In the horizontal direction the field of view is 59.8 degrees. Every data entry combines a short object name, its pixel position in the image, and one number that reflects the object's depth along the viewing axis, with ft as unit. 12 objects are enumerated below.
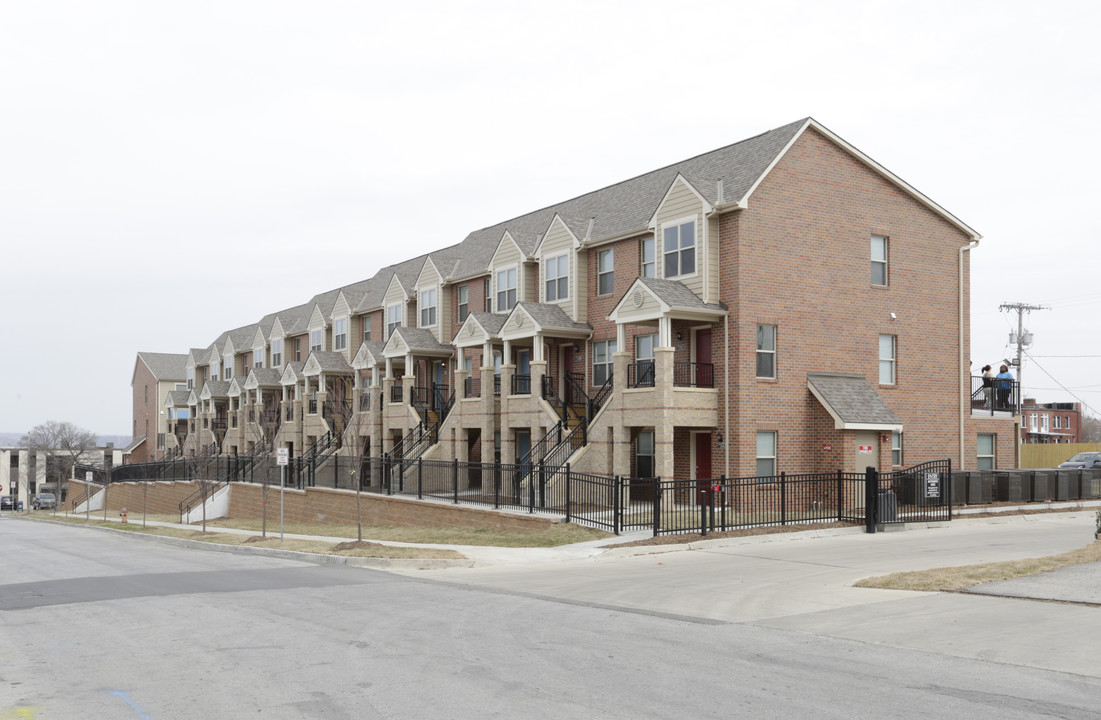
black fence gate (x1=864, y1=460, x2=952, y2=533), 79.81
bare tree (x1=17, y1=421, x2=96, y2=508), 393.70
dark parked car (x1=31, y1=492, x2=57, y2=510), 329.97
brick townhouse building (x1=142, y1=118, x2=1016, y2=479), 94.94
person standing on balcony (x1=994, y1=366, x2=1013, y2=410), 117.70
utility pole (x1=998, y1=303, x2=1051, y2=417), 226.17
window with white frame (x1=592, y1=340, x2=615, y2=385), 112.57
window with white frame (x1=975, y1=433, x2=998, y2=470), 114.83
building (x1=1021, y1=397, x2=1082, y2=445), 342.99
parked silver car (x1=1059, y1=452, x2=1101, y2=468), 154.52
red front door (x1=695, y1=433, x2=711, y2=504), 99.60
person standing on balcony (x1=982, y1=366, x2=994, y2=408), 116.47
